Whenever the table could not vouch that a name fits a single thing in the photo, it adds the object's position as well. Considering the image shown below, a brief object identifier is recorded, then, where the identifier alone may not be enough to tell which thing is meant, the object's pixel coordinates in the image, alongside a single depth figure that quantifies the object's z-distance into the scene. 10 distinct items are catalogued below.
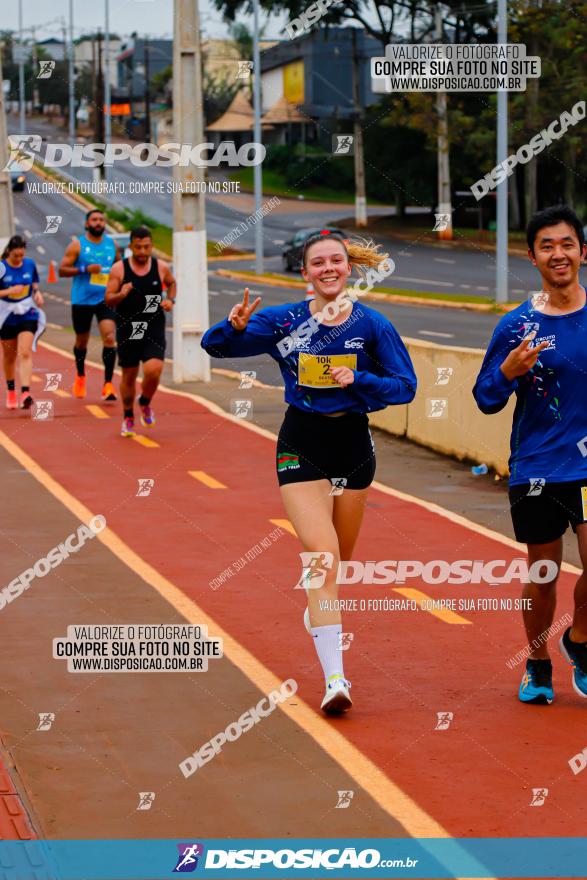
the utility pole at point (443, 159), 62.47
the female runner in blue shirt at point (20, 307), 18.75
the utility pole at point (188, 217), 21.84
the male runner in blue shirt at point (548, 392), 7.25
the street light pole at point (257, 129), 49.93
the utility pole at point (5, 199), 30.06
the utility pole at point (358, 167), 72.00
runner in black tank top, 16.16
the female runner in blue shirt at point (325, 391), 7.57
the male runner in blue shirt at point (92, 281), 18.77
